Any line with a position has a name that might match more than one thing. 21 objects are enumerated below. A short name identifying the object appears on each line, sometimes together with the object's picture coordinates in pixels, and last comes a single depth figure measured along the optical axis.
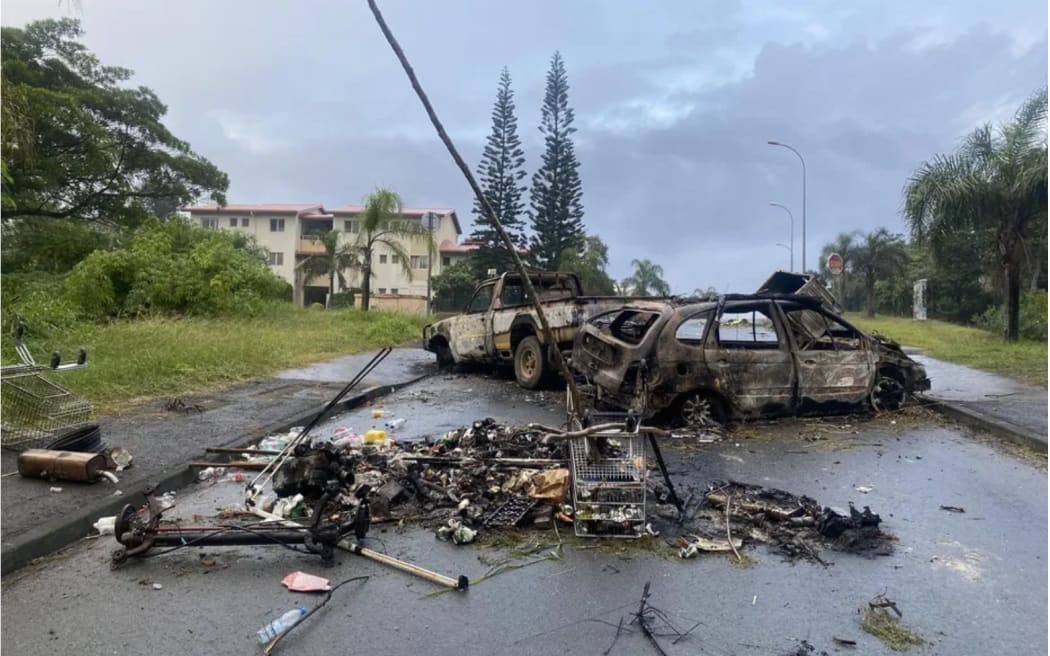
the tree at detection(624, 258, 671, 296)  57.88
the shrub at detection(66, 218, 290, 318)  19.48
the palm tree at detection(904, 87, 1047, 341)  17.22
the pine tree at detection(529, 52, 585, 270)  43.22
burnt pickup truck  10.14
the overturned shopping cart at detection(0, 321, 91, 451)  5.85
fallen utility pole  3.50
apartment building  56.44
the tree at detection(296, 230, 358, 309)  38.75
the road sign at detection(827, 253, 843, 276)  22.31
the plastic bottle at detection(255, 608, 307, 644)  3.14
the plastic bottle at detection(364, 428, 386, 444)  6.71
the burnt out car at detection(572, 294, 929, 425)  7.49
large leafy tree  23.75
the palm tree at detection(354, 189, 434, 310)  32.25
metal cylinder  5.21
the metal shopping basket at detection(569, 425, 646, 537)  4.41
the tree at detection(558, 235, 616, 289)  42.81
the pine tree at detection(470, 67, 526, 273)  42.84
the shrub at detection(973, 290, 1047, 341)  19.56
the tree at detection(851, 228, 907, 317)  49.19
